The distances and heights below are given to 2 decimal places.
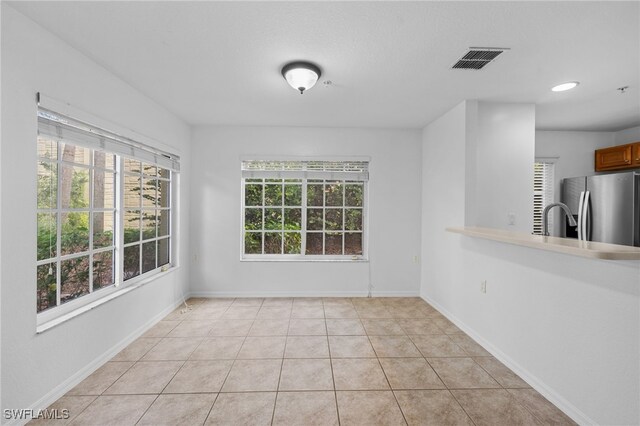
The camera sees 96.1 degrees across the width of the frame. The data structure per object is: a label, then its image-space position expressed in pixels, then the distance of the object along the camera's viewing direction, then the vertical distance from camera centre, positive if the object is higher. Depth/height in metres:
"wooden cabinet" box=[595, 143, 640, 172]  3.71 +0.77
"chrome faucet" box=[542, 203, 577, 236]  2.21 -0.04
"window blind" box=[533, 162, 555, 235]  4.18 +0.42
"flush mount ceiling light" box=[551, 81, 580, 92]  2.59 +1.18
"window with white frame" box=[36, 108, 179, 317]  1.99 +0.01
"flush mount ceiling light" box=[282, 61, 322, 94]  2.24 +1.10
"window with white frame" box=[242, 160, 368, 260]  4.21 +0.04
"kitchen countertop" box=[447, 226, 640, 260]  1.46 -0.19
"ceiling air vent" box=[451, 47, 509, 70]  2.04 +1.17
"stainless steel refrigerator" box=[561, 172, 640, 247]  3.21 +0.06
